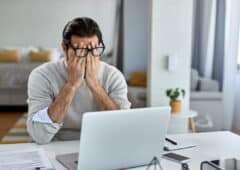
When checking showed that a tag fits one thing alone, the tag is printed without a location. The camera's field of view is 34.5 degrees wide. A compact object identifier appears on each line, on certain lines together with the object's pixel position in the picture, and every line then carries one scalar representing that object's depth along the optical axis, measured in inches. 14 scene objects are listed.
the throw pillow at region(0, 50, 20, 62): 260.4
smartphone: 57.6
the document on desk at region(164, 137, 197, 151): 64.4
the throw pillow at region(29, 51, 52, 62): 262.5
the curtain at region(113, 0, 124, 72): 261.9
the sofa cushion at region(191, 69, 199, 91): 173.6
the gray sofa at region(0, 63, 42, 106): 217.6
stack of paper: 53.0
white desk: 59.8
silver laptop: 48.3
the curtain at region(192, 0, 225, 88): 190.2
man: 66.5
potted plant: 124.9
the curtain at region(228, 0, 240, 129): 165.5
